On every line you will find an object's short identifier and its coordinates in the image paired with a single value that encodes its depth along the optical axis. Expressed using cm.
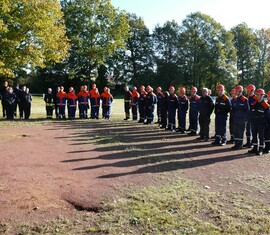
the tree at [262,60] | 4998
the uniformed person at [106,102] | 1502
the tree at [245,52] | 4984
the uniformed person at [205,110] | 994
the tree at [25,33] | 1648
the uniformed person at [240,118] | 885
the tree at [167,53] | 4767
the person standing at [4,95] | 1461
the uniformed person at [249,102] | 922
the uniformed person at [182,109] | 1145
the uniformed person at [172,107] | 1183
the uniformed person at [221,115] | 926
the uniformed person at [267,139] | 836
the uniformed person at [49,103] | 1506
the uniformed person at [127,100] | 1511
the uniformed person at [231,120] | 950
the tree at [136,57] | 4993
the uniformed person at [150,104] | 1344
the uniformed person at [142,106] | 1421
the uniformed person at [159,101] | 1275
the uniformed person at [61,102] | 1496
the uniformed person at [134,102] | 1477
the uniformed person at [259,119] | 817
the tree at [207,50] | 4590
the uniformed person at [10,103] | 1451
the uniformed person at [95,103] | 1511
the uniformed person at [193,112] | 1097
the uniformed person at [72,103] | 1505
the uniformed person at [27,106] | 1471
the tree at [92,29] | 3633
